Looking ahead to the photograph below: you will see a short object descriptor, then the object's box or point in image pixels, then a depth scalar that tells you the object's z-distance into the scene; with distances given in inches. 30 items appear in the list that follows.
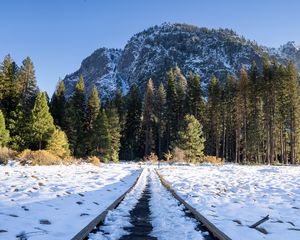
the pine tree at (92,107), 2891.2
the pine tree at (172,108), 3009.4
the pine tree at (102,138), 2410.2
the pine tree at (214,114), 2650.1
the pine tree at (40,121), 1942.7
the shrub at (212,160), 1895.9
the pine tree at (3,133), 1796.3
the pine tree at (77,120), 2504.9
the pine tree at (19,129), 1955.0
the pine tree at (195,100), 2815.0
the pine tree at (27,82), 2546.8
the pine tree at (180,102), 2944.9
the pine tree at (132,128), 3228.8
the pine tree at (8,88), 2297.0
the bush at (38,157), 1155.6
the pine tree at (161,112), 3122.5
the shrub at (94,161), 1651.6
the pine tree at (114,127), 2704.2
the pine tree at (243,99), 2335.9
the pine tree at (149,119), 3088.1
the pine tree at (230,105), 2539.4
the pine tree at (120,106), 3213.6
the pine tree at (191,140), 2021.4
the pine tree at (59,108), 2591.5
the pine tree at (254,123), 2335.1
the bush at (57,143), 1823.3
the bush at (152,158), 2318.2
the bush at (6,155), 1124.0
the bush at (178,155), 2016.5
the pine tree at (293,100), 2185.0
